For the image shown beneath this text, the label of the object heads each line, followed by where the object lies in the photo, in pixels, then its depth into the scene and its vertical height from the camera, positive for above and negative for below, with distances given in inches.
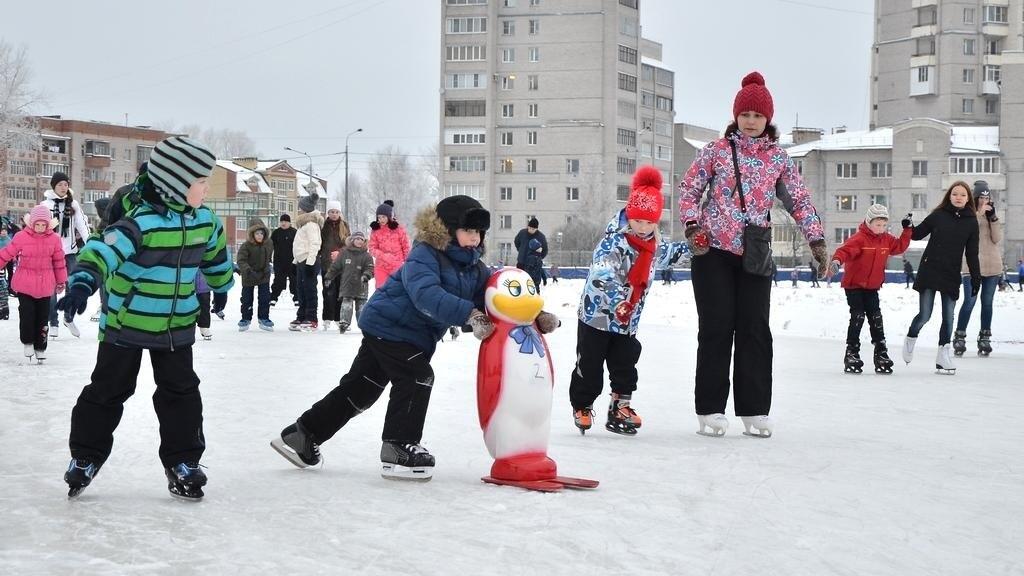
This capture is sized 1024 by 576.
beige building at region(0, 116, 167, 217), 4515.3 +246.1
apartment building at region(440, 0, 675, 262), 3722.9 +372.9
